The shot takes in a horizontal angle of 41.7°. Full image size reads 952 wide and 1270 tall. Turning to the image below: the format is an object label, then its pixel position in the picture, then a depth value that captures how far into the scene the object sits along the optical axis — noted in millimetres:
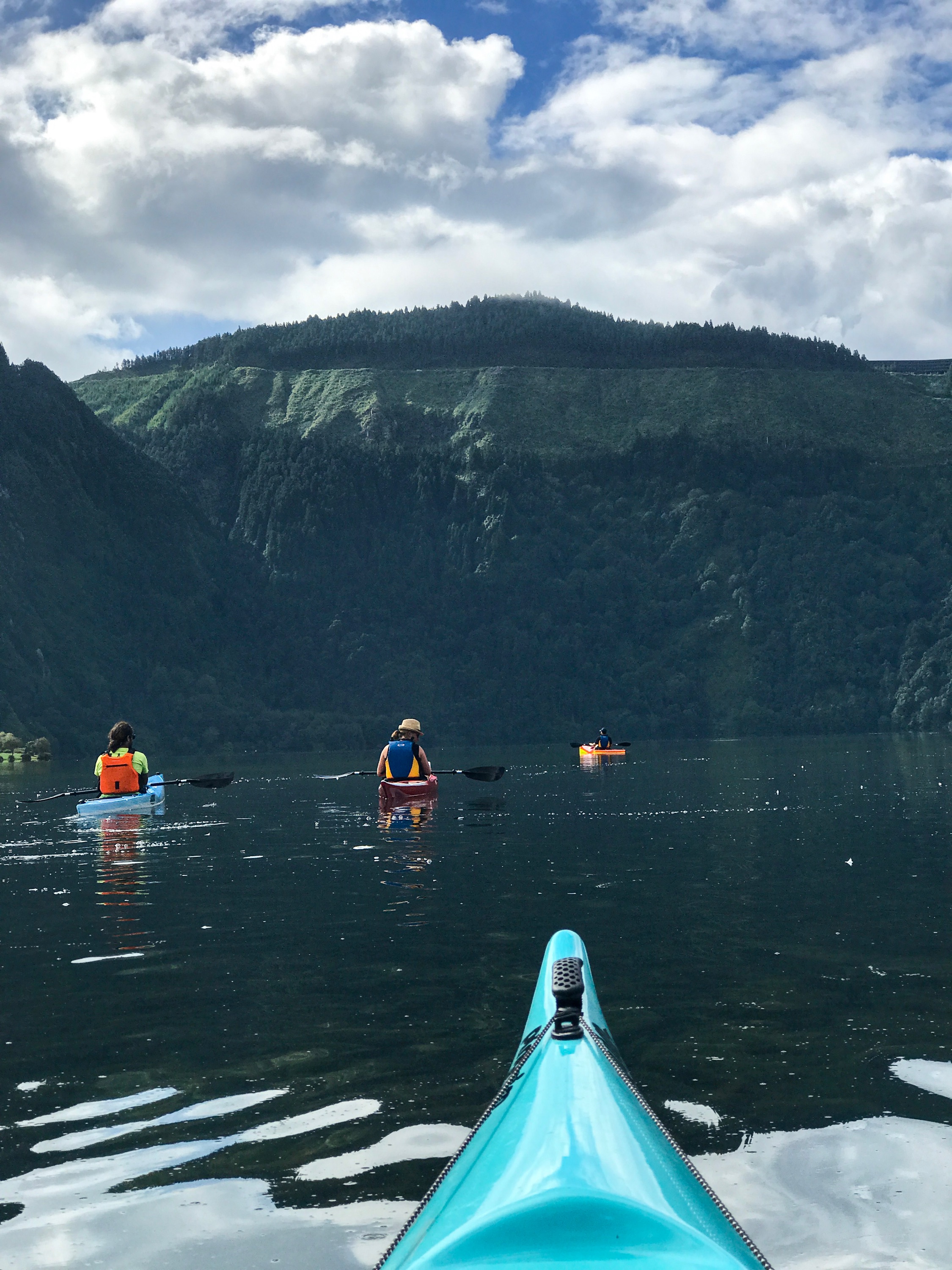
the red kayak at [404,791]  36719
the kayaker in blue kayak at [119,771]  34719
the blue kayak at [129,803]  34250
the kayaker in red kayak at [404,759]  36750
